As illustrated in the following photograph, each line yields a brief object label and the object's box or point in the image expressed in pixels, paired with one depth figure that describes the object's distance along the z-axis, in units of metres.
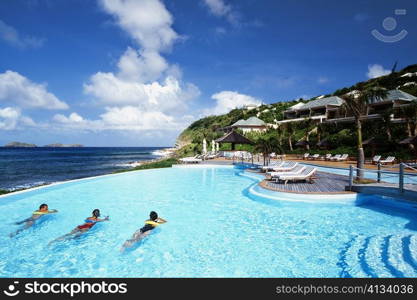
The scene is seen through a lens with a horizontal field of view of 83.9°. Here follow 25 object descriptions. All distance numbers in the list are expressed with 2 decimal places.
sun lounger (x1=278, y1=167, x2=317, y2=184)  11.06
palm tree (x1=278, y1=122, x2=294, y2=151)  30.72
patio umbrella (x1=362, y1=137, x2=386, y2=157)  20.58
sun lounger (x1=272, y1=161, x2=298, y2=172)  13.31
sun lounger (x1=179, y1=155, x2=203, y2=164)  22.20
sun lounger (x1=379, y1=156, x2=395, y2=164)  18.22
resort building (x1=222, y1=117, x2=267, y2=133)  43.47
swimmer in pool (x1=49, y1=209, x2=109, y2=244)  6.33
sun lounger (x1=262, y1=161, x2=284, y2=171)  14.46
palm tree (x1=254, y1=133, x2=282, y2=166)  16.53
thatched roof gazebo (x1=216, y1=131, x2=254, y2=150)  21.53
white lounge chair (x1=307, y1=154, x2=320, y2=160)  24.55
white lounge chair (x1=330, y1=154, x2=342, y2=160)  22.00
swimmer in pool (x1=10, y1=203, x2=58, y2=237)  7.14
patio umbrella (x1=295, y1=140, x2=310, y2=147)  27.21
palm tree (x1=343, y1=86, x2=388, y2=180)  10.62
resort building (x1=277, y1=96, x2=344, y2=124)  38.00
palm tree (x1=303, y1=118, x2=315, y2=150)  30.31
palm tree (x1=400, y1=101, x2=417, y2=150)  20.17
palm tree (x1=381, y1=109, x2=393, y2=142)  22.10
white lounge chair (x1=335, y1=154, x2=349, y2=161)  21.70
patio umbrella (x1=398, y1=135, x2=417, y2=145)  17.05
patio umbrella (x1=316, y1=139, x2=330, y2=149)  24.98
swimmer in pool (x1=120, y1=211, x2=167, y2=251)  5.81
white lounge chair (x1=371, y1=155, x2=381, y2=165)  18.80
